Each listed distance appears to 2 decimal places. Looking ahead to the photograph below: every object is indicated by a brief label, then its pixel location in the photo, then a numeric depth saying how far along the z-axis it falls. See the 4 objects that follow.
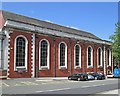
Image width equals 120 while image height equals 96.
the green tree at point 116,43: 27.36
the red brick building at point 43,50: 19.01
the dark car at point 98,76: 22.88
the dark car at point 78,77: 20.19
